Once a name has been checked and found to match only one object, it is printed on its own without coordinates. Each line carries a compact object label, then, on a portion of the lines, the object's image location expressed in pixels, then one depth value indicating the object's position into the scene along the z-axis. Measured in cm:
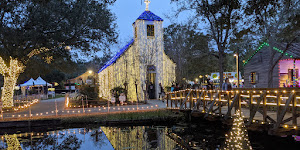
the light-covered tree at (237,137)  1004
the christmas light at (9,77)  1803
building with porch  2248
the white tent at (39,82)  3480
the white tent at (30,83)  3422
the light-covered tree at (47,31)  1548
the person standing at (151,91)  2335
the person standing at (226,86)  1512
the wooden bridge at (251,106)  788
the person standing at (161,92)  2178
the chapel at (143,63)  2245
